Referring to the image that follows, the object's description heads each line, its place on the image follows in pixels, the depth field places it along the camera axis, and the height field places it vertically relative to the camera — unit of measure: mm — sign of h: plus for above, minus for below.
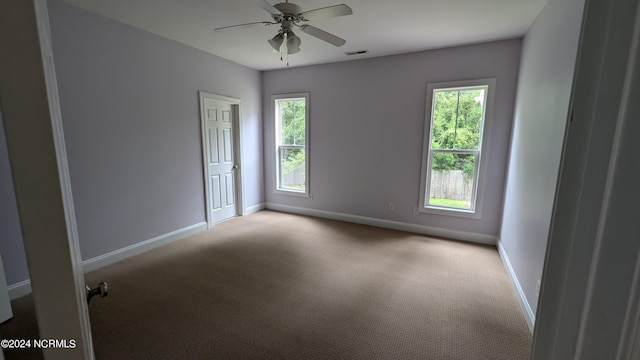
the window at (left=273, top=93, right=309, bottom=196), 4883 -120
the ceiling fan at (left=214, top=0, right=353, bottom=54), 2039 +948
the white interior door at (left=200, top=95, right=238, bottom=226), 4098 -354
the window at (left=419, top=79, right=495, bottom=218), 3604 -95
